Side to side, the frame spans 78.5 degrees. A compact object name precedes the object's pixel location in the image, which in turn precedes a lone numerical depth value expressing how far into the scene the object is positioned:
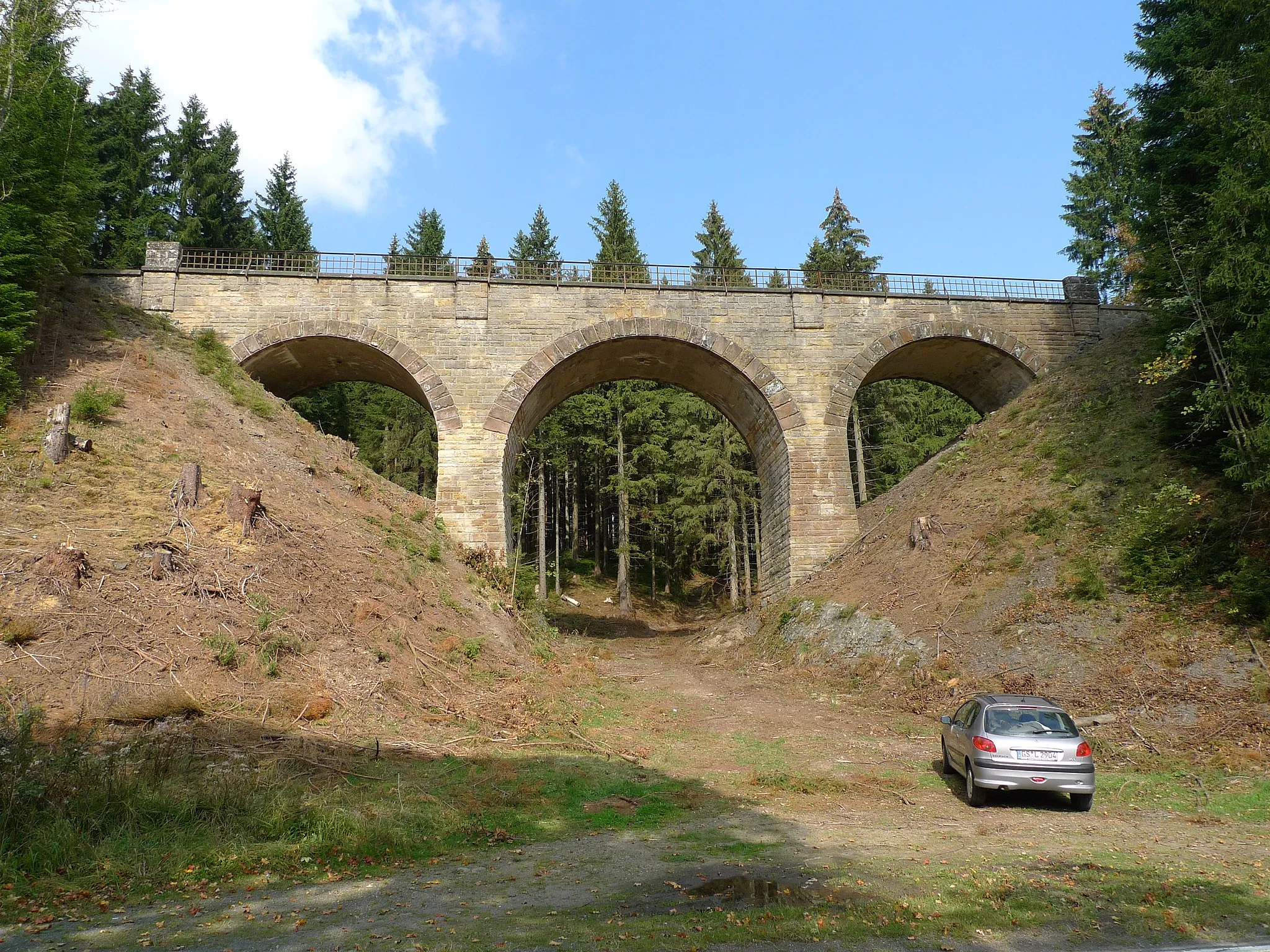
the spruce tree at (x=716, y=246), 47.06
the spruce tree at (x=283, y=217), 44.12
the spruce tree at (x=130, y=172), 34.69
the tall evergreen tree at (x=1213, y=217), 13.95
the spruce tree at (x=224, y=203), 39.12
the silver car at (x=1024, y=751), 9.32
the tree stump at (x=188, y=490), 13.84
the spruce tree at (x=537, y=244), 49.91
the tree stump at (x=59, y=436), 14.07
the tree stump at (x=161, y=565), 11.79
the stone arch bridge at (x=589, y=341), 23.23
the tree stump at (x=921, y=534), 19.84
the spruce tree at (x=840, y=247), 44.94
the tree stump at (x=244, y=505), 13.90
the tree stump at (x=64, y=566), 10.79
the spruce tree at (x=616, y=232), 46.59
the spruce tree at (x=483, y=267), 24.53
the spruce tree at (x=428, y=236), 50.25
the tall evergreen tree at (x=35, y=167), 15.52
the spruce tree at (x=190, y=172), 37.56
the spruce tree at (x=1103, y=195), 44.22
